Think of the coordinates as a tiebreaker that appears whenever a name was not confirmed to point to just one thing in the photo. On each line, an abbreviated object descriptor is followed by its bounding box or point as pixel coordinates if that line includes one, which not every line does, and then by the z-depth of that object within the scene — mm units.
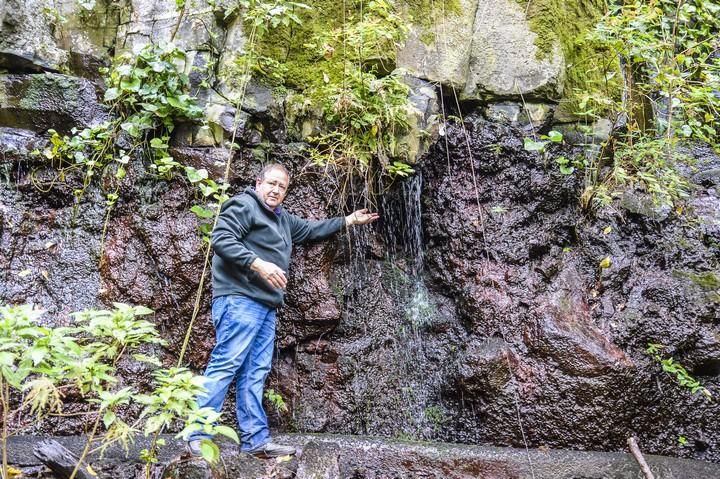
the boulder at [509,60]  5992
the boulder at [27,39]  5590
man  4059
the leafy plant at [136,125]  5293
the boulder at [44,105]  5473
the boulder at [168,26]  5680
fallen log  3514
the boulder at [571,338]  4789
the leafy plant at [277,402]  4980
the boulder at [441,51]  5945
